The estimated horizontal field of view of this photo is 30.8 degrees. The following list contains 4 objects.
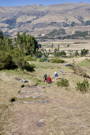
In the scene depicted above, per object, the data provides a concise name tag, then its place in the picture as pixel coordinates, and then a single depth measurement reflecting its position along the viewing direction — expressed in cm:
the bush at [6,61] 3294
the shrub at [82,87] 2289
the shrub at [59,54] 12988
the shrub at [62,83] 2506
